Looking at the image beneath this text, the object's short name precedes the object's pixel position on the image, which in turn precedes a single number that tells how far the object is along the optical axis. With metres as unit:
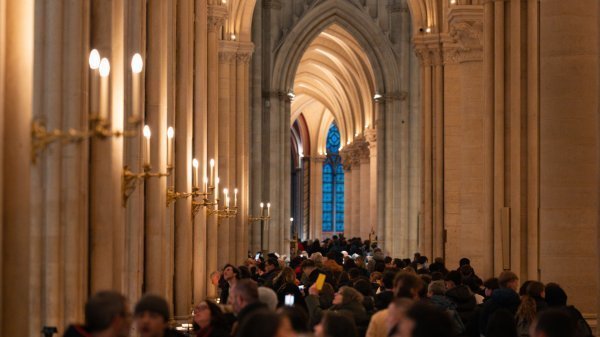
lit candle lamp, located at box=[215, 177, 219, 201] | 25.97
